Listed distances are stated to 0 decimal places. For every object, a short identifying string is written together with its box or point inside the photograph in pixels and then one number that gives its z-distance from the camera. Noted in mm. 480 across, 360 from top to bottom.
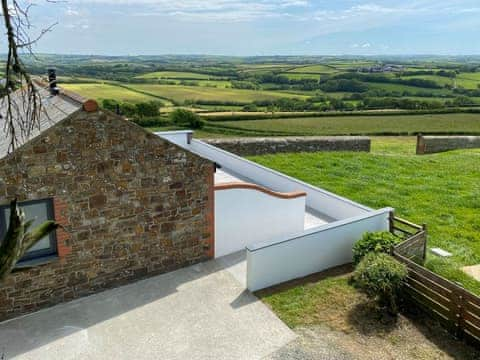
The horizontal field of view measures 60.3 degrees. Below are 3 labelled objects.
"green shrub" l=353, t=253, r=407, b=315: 8391
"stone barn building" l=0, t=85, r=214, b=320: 8211
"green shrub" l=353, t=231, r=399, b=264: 9695
